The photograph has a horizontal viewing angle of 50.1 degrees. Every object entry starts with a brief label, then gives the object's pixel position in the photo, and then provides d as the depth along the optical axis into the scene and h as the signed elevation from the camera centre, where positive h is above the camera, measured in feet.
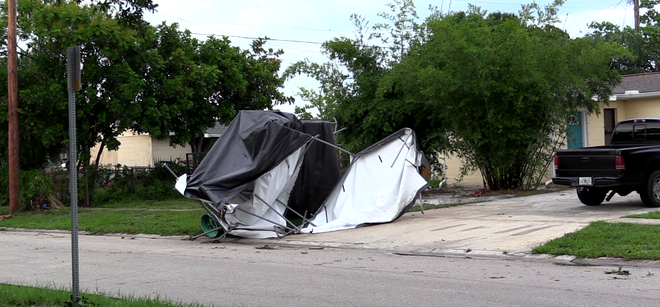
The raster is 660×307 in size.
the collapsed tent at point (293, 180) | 47.80 -0.59
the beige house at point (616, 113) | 82.84 +5.89
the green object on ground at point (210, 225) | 49.32 -3.63
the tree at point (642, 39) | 135.44 +23.95
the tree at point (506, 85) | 63.10 +7.42
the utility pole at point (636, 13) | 138.51 +29.08
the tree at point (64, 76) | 72.84 +11.13
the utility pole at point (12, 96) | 68.49 +8.49
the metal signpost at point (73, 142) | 21.48 +1.11
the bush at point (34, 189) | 77.05 -0.97
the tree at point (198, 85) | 80.38 +10.86
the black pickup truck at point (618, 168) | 48.83 -0.38
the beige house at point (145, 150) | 133.18 +5.13
